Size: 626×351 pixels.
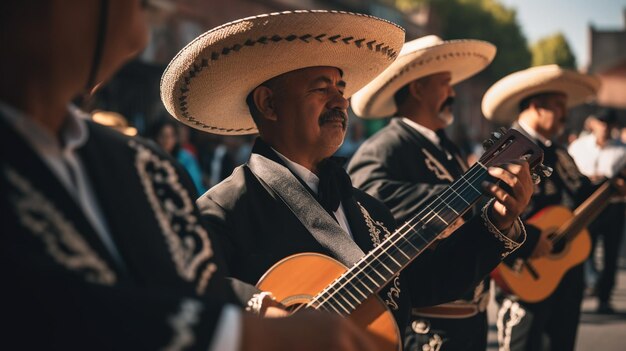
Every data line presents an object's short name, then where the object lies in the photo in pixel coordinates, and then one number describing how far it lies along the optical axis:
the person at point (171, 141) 7.96
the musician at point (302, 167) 2.54
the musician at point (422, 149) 3.79
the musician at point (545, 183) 4.86
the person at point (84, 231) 1.03
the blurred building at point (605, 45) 54.92
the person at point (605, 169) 8.38
